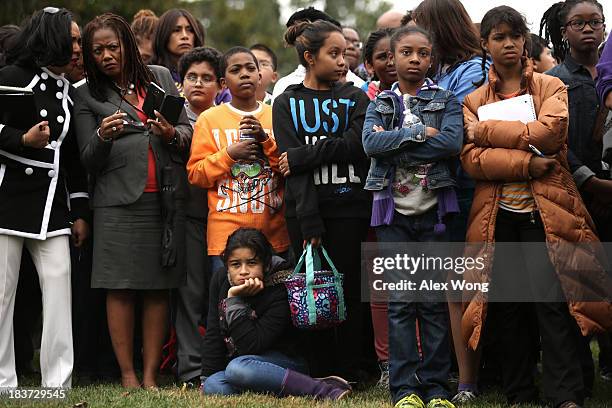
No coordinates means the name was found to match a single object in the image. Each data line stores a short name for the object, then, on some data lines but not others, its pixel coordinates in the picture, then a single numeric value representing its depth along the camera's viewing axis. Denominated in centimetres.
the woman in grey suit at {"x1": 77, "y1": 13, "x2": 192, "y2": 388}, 1339
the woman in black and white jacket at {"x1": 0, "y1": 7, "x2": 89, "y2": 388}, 1259
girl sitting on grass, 1235
